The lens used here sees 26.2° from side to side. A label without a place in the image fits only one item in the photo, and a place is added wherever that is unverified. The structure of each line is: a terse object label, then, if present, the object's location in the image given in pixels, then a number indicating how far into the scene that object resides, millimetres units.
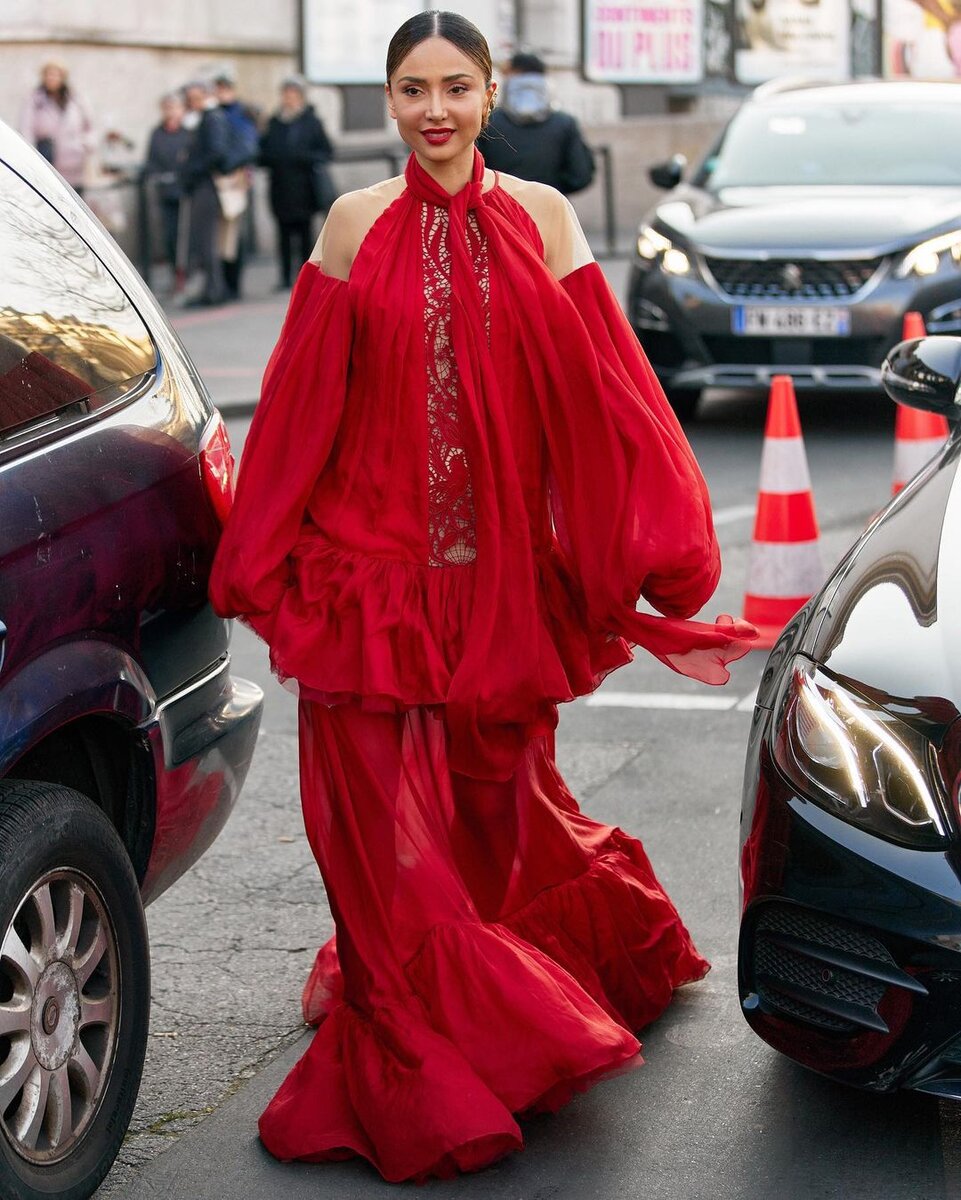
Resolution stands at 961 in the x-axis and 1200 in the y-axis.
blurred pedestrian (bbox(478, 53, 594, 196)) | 11711
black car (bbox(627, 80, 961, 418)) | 10031
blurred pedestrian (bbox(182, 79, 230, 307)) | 17047
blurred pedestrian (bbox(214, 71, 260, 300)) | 17219
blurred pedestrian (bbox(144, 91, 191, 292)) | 18156
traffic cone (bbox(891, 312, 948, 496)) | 7836
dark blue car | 2885
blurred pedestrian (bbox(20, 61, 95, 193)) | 16734
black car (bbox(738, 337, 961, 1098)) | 2977
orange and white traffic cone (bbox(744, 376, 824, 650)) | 6621
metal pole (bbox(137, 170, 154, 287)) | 17500
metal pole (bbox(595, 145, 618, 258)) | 21703
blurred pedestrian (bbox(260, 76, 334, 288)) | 17156
